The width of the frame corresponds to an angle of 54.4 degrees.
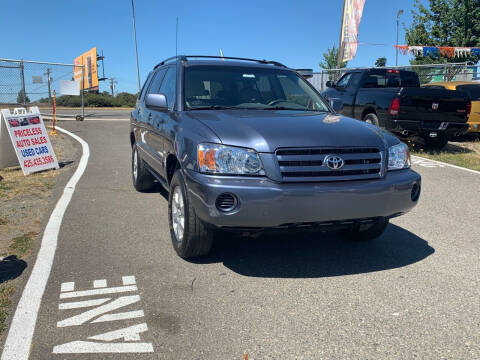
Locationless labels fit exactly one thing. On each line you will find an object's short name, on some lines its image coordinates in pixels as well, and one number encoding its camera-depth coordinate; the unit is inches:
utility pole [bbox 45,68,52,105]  738.4
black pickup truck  397.4
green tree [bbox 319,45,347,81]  1579.7
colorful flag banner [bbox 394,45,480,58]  990.4
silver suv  135.0
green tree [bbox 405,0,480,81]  1045.2
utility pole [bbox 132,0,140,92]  1342.3
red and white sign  331.9
